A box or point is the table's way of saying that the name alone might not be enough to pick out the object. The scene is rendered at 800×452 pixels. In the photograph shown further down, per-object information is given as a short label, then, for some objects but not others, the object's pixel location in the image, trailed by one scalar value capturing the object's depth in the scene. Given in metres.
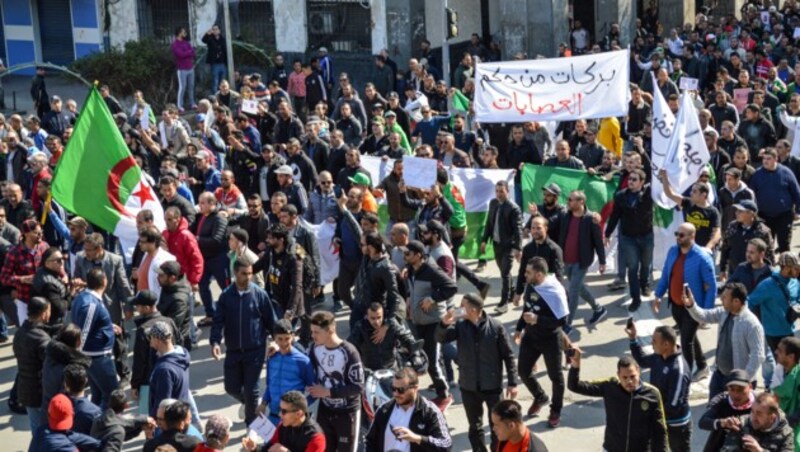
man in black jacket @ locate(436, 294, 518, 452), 10.67
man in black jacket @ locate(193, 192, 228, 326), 14.44
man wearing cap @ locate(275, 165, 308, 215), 15.40
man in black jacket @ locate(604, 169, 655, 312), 14.38
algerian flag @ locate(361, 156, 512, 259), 16.78
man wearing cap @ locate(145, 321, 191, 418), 10.36
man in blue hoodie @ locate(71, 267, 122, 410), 11.58
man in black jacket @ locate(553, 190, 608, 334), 13.78
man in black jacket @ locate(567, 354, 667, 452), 9.20
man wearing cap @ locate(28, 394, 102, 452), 9.45
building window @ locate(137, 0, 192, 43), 30.33
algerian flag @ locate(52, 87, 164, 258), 13.62
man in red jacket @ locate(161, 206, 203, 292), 13.72
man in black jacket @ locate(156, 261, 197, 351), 11.96
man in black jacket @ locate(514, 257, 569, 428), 11.43
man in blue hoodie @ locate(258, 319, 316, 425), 10.27
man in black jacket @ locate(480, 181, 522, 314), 14.67
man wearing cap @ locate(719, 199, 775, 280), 13.30
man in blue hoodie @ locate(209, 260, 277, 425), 11.51
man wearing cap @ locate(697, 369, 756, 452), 9.13
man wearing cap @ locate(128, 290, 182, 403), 11.07
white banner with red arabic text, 18.08
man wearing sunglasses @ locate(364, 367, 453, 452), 9.10
